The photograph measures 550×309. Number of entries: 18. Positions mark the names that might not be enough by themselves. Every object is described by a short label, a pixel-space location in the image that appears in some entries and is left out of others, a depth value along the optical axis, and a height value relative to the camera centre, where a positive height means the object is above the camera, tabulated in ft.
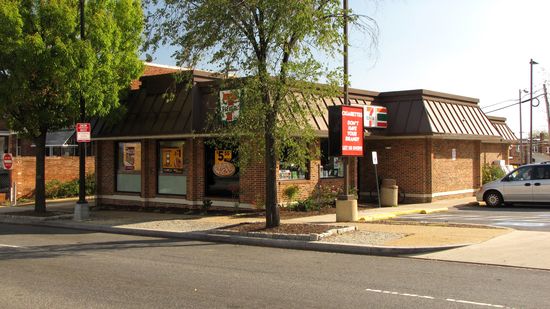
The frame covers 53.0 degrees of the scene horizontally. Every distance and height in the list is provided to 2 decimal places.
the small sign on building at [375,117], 68.44 +5.69
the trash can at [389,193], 67.21 -3.89
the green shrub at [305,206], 59.47 -4.79
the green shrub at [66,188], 91.91 -4.23
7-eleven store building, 60.75 +1.12
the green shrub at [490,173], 85.66 -1.92
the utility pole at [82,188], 57.16 -2.71
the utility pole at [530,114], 137.24 +12.55
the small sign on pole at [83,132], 56.19 +3.16
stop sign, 79.20 +0.27
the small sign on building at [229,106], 45.68 +4.84
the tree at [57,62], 54.29 +10.34
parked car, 63.77 -3.17
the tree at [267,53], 41.83 +8.73
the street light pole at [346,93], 47.04 +6.29
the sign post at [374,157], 61.74 +0.48
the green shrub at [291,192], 60.29 -3.33
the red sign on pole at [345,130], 50.24 +2.90
